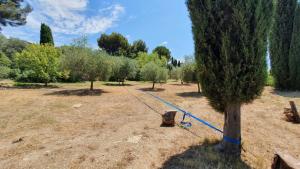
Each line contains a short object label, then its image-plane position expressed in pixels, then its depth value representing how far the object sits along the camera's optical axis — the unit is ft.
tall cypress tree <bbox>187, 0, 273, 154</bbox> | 10.78
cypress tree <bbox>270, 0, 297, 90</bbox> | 44.57
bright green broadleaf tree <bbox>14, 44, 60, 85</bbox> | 61.77
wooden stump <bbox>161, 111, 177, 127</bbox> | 18.12
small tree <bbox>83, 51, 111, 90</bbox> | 48.37
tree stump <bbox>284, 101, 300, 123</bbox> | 21.97
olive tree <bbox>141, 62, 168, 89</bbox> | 63.98
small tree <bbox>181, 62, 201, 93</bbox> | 52.70
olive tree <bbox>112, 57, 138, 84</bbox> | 71.56
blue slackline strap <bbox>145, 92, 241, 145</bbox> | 12.05
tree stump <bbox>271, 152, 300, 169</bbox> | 8.31
